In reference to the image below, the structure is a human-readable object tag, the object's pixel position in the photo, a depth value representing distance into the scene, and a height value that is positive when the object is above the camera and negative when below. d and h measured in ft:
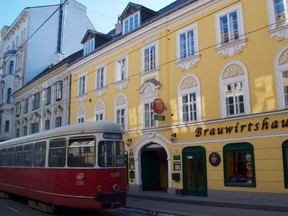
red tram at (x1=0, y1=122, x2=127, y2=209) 33.81 -0.67
